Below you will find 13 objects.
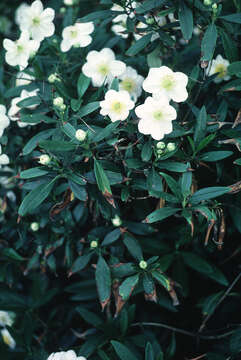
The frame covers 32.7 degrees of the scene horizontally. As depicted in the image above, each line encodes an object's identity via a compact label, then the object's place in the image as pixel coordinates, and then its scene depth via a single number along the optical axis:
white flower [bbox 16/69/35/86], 1.75
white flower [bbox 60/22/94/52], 1.62
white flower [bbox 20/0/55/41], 1.61
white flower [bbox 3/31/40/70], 1.56
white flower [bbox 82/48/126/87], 1.54
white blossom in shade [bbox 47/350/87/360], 1.38
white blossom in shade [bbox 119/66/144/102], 1.60
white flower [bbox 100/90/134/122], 1.31
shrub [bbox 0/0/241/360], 1.34
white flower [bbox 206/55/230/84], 1.63
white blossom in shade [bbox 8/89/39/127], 1.67
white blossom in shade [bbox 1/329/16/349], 1.95
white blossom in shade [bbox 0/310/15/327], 1.94
